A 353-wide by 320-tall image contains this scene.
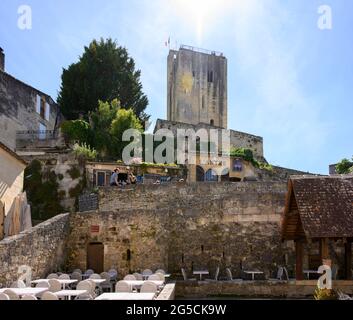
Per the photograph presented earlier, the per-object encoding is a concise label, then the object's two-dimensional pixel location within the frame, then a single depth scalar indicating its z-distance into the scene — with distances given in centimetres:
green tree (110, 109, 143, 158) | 3262
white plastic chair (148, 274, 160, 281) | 1395
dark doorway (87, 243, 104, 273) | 1748
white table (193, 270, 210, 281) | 1694
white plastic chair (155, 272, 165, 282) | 1422
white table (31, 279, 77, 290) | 1235
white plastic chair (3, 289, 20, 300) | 986
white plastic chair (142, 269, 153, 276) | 1592
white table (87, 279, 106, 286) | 1328
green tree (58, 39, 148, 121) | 3956
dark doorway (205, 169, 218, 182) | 3425
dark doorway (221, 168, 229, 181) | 3544
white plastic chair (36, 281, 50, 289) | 1201
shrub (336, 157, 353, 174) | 3531
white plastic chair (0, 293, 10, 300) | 898
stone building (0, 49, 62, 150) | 3247
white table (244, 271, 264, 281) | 1691
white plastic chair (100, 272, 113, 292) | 1448
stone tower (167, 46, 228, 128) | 5544
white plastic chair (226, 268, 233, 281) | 1678
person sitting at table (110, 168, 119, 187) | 2494
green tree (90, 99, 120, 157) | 3266
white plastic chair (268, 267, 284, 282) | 1692
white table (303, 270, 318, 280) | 1730
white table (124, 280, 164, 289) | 1264
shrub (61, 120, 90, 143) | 3238
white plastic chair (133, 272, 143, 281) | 1480
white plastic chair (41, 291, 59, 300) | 978
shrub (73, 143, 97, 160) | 2764
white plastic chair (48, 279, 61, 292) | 1213
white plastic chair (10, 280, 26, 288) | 1179
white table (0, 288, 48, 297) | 1020
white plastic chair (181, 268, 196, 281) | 1705
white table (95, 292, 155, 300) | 978
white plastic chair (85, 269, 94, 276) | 1574
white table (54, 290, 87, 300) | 1095
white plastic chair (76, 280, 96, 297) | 1185
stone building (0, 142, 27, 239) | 1862
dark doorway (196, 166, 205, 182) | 3347
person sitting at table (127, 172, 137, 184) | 2594
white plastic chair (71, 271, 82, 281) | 1530
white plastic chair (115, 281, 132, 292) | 1197
